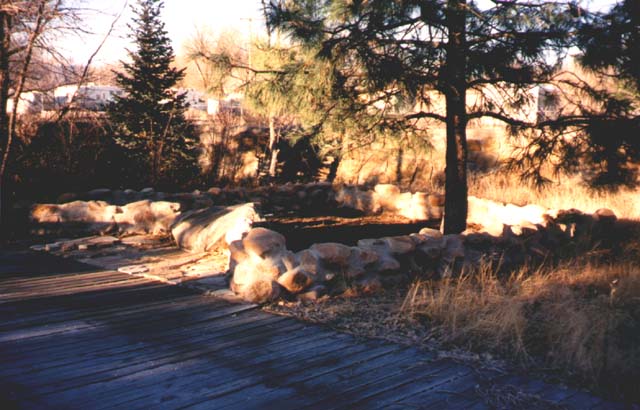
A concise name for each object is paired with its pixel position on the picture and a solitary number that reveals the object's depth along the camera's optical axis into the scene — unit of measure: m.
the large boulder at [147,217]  8.37
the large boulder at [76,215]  8.37
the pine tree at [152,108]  13.38
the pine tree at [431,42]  5.91
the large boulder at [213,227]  6.65
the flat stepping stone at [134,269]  6.00
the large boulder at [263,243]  5.11
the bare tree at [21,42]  7.23
